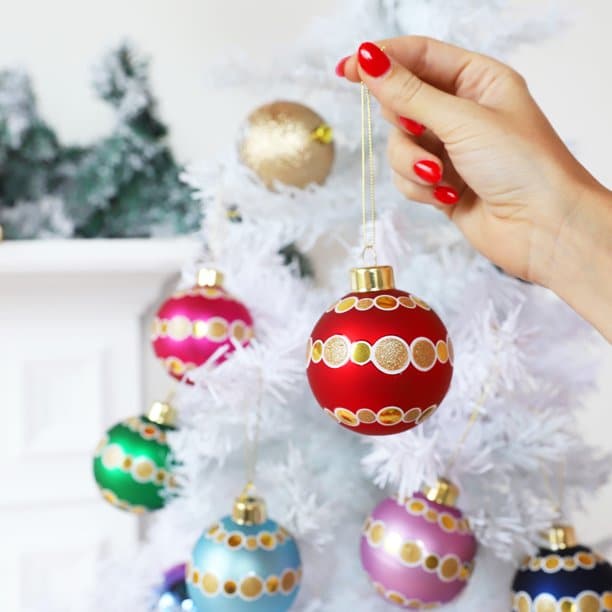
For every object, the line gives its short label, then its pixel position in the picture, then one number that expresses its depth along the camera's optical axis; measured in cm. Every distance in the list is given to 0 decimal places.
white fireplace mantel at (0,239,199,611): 120
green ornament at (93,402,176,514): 82
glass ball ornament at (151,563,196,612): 83
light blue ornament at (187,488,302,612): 70
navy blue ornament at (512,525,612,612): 67
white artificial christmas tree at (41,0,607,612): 74
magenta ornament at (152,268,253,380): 77
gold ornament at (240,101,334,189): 83
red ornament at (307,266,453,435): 50
